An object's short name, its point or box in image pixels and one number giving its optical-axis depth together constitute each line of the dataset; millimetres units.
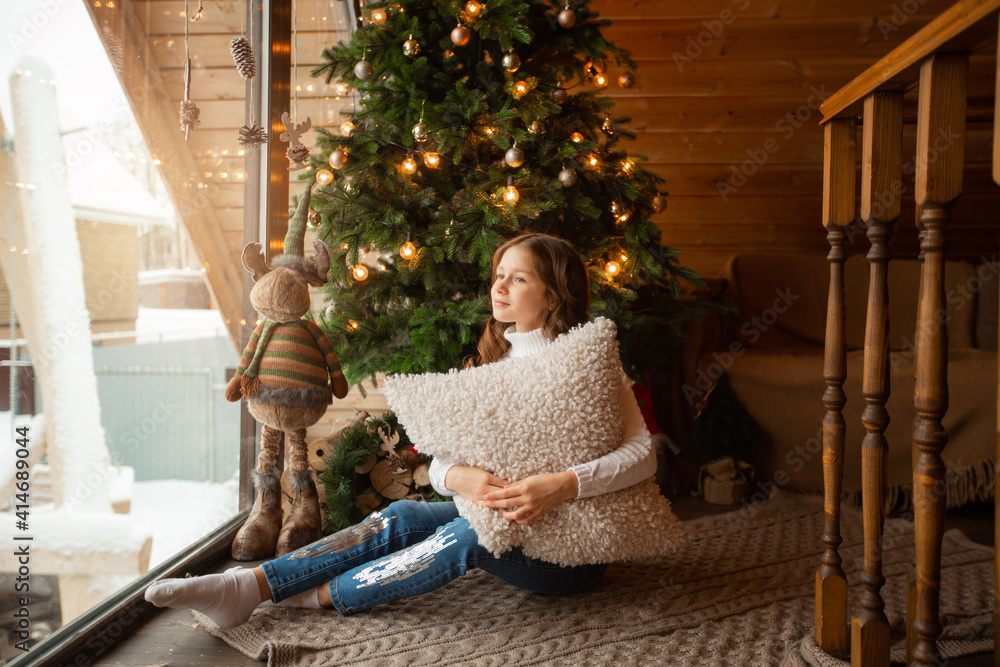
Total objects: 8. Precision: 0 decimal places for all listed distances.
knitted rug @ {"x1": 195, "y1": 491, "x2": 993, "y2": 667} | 1202
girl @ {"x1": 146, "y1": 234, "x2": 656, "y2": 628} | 1198
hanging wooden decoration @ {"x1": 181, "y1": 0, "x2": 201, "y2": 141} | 1311
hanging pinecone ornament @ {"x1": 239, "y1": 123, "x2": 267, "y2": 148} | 1422
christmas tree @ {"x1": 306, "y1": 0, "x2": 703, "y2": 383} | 1764
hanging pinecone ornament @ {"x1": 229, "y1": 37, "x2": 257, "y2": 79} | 1355
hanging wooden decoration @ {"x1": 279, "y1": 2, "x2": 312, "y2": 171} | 1655
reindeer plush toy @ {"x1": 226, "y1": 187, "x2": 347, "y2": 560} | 1547
